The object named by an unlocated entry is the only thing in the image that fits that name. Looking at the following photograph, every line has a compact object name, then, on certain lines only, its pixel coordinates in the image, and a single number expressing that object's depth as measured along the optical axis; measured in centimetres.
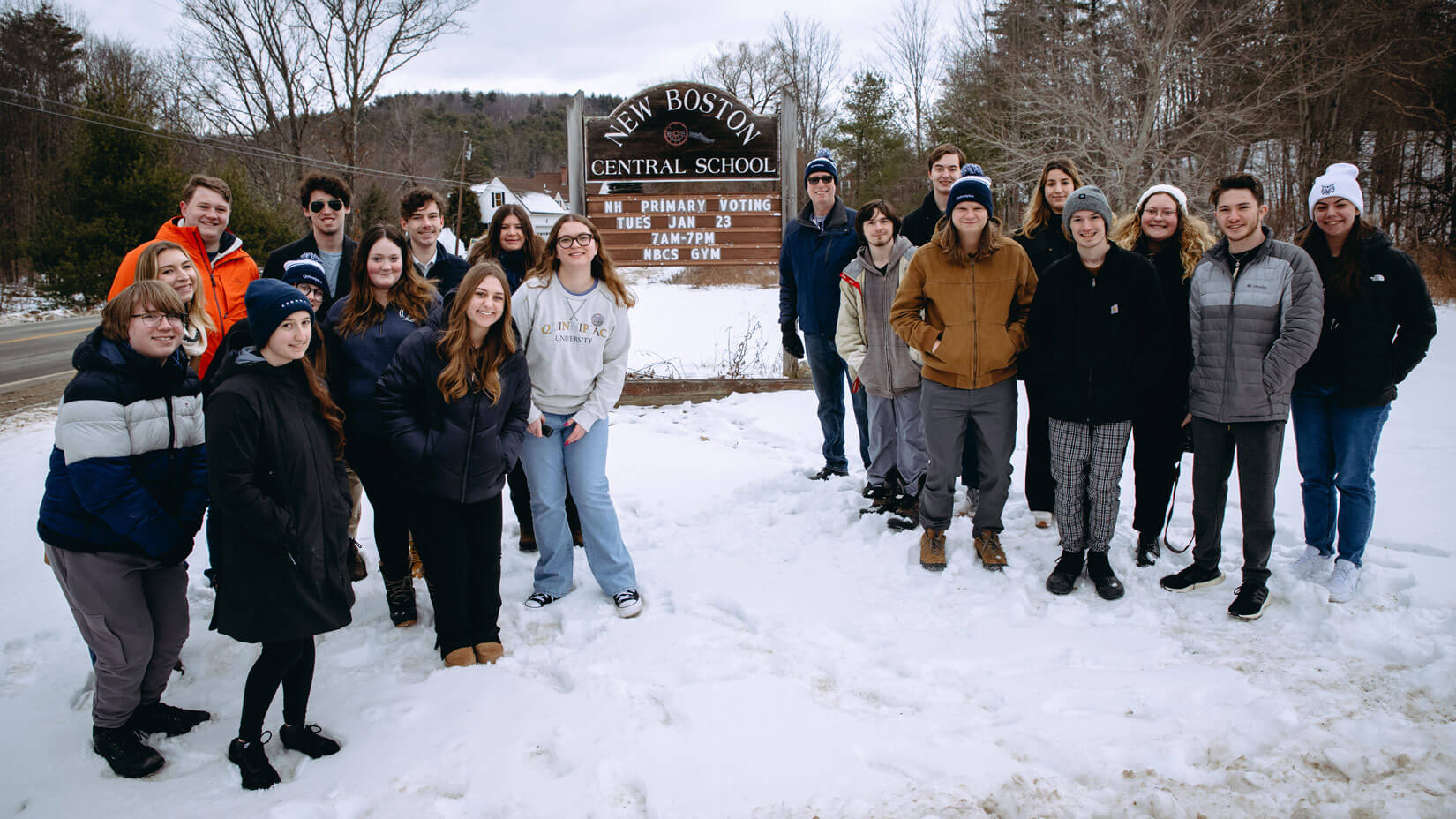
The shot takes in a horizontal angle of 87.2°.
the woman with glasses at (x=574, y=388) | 368
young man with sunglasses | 397
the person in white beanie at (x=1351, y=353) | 346
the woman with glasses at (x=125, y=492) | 253
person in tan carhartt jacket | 391
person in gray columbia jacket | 342
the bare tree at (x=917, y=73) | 3200
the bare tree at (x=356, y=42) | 2583
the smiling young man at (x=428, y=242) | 410
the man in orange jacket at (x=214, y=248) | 370
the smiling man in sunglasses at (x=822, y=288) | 523
